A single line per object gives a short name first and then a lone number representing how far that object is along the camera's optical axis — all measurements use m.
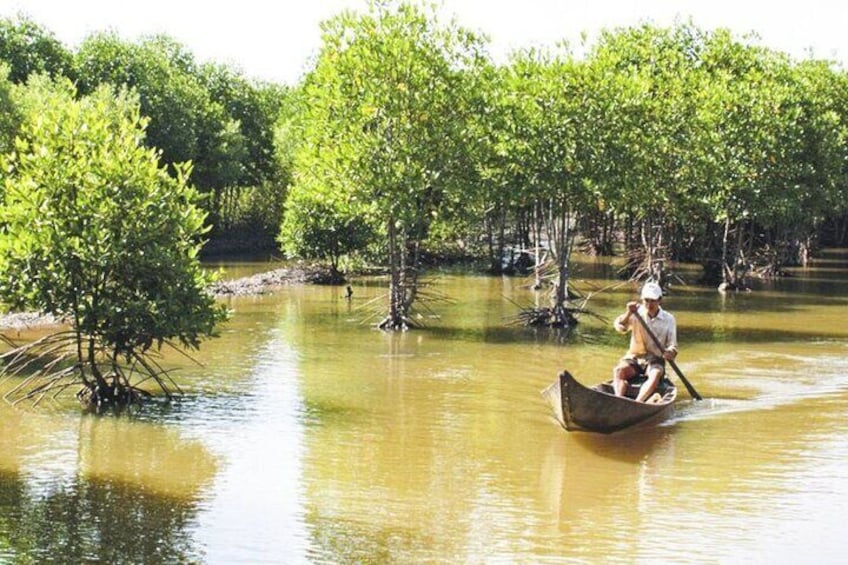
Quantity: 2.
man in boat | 19.45
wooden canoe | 17.17
